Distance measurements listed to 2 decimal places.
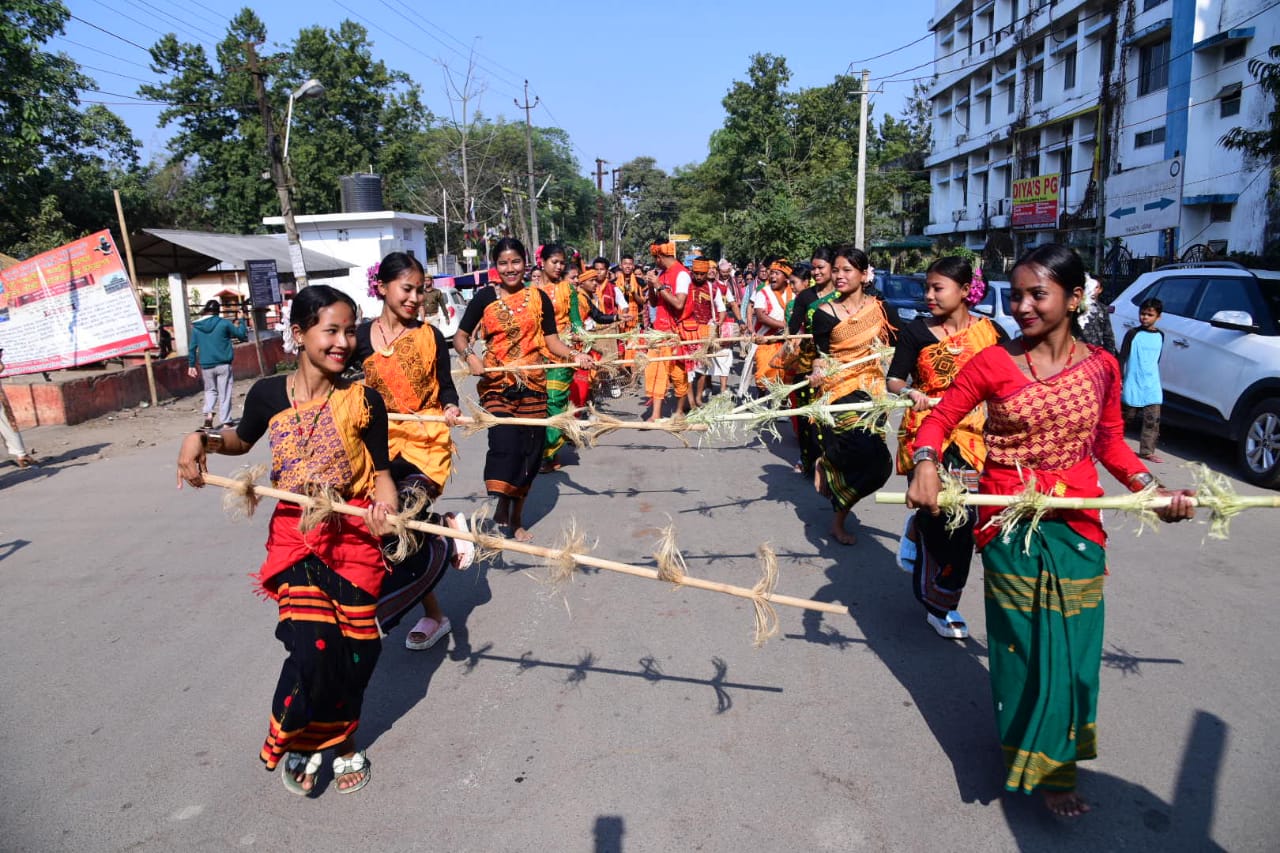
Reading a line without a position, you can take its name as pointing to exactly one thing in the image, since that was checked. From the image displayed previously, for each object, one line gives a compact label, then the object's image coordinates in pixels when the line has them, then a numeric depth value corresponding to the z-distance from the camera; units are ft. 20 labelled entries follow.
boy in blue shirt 25.68
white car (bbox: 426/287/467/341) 65.31
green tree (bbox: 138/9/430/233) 147.72
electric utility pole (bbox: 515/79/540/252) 126.41
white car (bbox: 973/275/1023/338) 41.27
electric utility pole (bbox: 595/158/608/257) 187.93
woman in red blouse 9.10
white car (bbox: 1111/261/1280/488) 23.80
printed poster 34.55
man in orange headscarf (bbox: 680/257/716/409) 35.22
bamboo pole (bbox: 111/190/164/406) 38.11
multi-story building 72.79
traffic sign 74.28
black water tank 106.83
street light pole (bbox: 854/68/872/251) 84.68
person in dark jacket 36.52
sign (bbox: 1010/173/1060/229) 104.01
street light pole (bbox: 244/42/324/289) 53.83
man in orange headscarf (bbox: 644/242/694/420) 34.24
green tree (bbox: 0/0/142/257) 68.69
